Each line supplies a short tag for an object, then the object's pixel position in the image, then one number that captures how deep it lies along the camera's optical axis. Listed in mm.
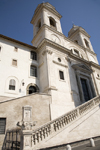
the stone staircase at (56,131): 5758
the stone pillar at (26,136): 5515
